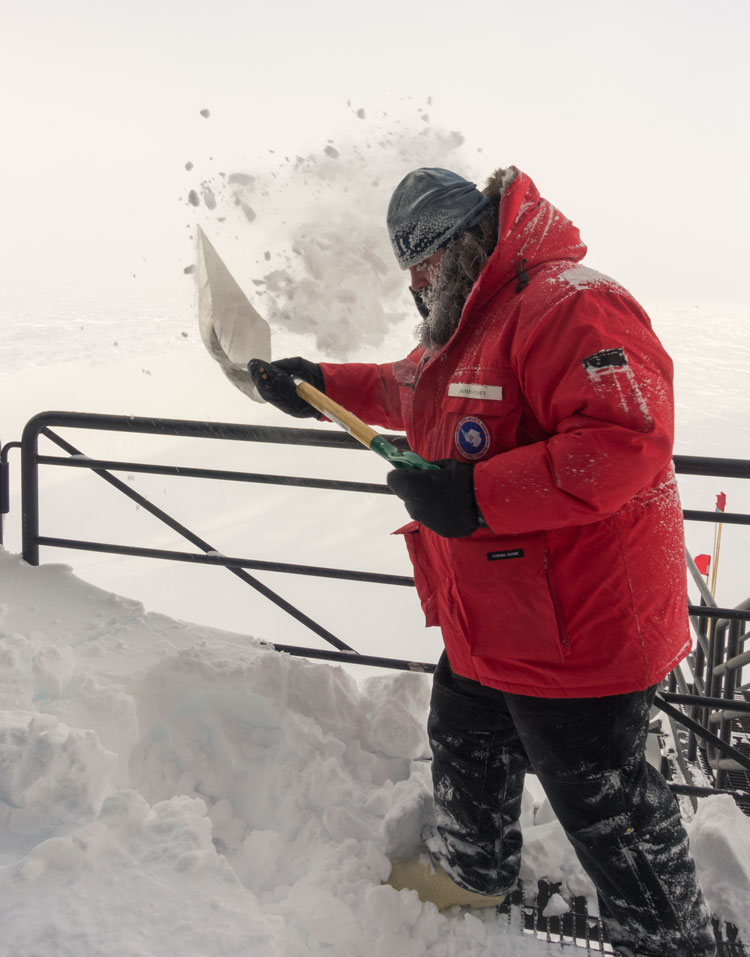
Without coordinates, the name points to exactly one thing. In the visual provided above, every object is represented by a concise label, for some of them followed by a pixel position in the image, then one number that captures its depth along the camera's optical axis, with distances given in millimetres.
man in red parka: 1230
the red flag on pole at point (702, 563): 5497
